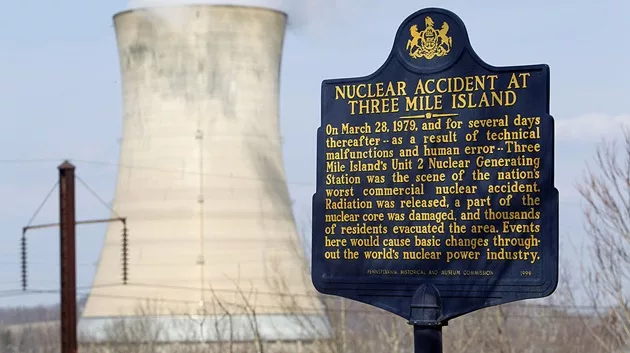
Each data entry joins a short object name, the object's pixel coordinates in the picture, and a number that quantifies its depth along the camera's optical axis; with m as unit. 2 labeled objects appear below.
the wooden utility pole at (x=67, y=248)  17.88
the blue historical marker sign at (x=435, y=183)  8.40
